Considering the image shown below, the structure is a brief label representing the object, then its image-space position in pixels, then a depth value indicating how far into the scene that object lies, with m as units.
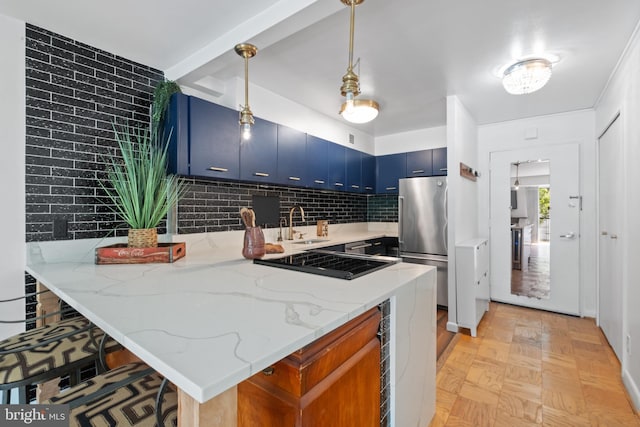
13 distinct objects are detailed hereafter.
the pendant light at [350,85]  1.33
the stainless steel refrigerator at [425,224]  3.28
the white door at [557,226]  3.35
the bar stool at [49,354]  1.03
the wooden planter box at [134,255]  1.75
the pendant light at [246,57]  1.85
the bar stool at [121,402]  0.76
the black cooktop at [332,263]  1.36
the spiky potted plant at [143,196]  1.80
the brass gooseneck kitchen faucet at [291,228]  3.28
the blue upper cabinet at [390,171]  4.17
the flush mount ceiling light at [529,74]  2.23
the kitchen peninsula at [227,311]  0.63
